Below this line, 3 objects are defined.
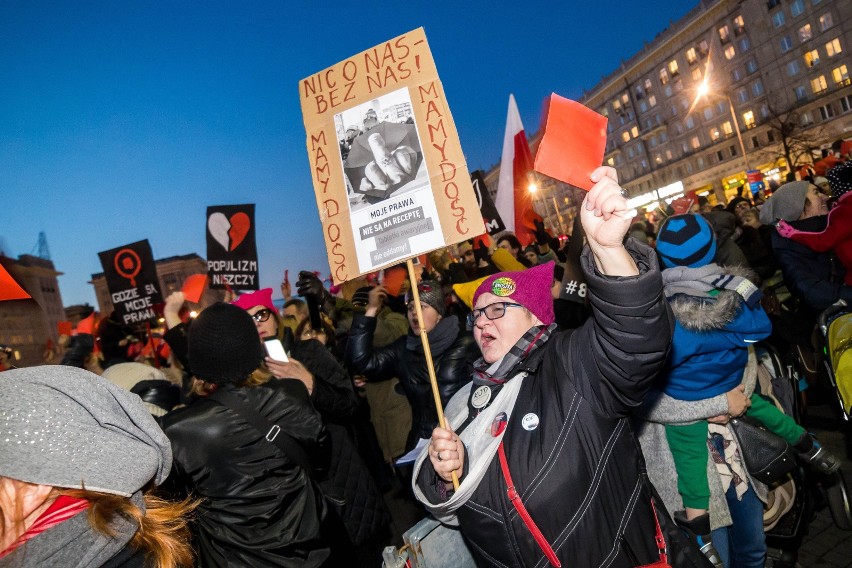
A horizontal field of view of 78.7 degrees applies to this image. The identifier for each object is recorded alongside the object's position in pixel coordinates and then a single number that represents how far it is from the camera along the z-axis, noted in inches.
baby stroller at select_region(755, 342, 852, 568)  132.1
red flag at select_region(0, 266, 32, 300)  82.0
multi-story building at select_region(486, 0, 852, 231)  1980.8
